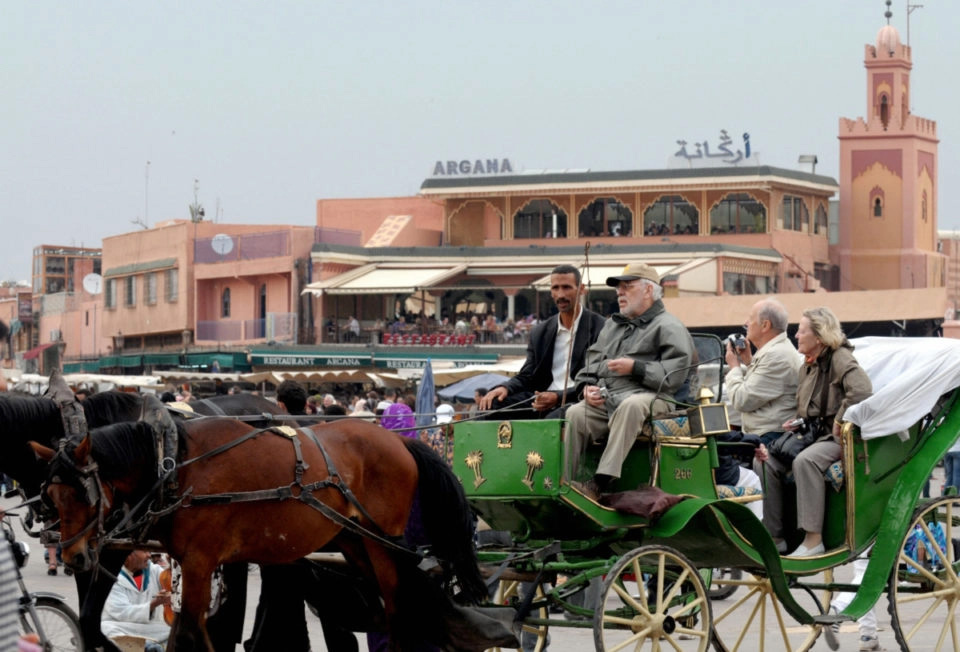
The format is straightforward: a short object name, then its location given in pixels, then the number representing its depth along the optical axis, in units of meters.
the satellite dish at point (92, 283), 66.94
